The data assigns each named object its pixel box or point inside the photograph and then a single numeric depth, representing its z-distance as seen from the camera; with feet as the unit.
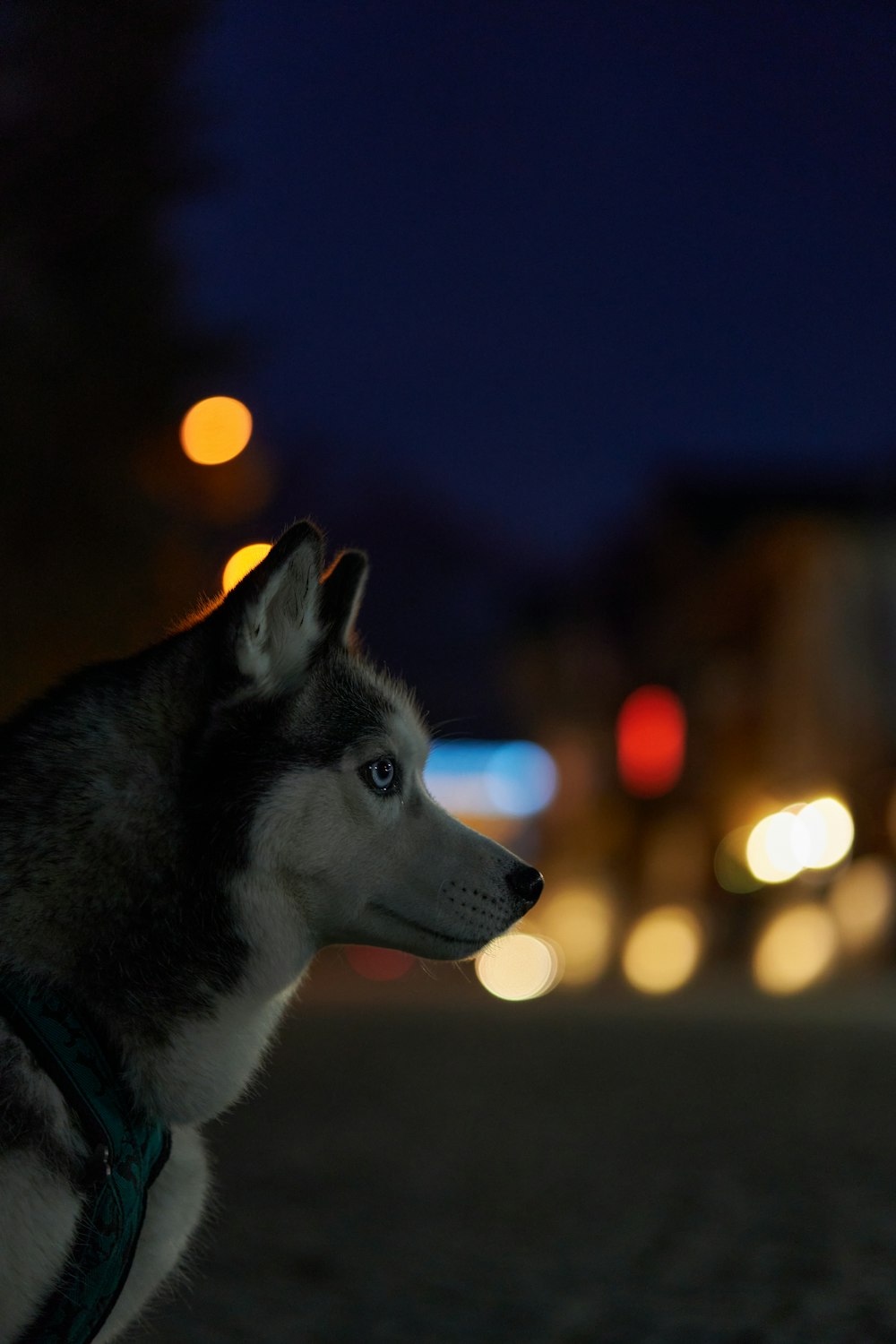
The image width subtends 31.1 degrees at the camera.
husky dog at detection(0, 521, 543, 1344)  9.97
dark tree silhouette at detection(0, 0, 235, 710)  27.43
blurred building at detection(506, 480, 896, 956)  114.83
